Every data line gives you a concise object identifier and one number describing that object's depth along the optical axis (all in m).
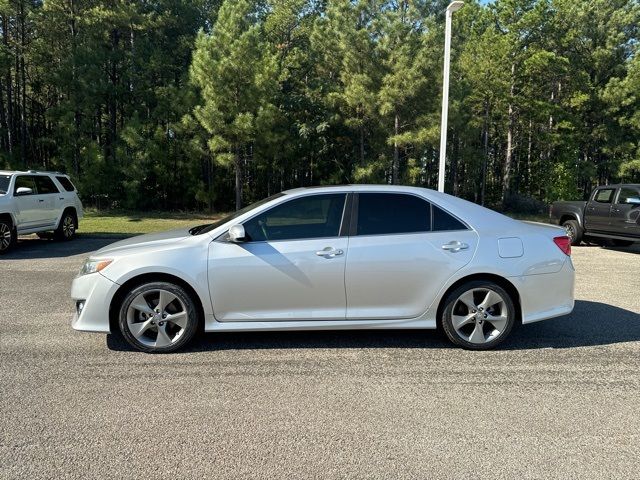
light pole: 13.24
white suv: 11.12
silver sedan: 4.69
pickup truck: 12.56
